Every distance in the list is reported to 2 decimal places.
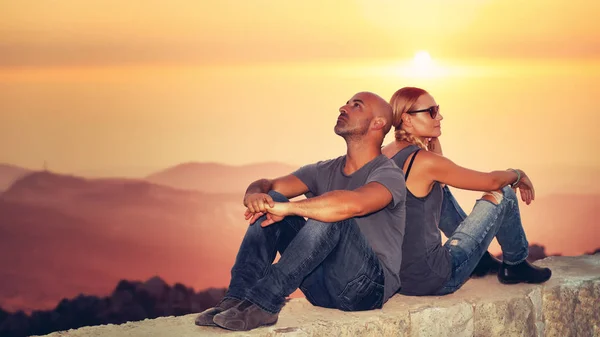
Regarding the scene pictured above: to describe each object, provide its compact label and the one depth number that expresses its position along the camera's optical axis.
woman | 5.14
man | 4.56
